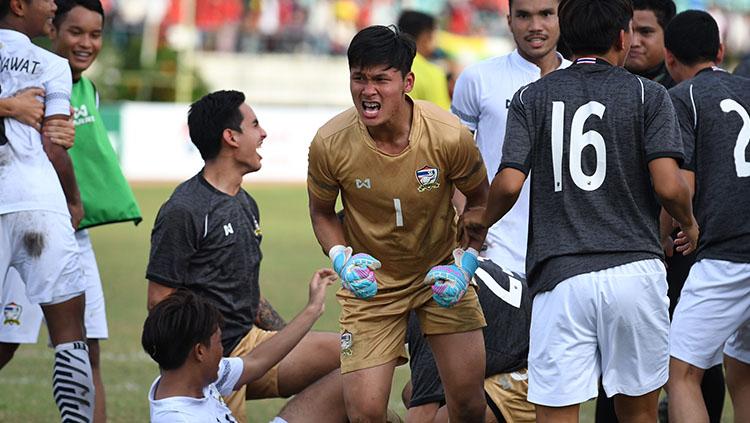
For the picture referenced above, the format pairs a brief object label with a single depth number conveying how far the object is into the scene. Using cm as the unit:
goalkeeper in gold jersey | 1183
